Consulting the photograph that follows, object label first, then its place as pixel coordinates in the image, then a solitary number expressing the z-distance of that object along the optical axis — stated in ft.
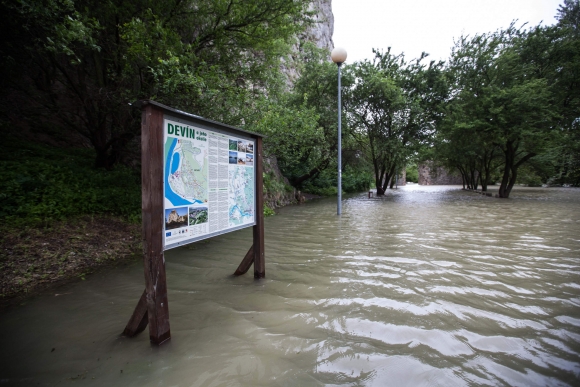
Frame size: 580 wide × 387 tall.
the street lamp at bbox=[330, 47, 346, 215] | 35.06
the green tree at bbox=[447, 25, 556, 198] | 49.14
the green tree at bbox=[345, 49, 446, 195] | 60.90
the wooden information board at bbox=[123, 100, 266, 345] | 7.90
